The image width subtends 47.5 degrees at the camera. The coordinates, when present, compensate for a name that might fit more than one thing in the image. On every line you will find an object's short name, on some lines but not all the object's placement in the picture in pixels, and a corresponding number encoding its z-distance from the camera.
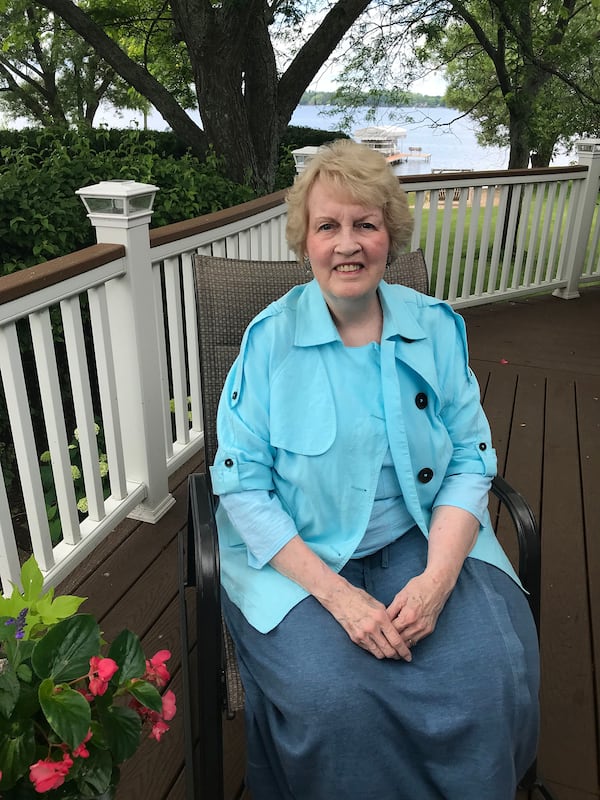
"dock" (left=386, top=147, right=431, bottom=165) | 23.72
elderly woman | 1.21
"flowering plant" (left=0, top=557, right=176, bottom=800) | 0.73
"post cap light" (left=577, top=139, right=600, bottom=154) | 5.22
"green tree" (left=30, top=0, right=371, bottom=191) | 5.27
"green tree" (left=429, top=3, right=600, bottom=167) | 7.00
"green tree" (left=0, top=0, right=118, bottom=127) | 9.79
